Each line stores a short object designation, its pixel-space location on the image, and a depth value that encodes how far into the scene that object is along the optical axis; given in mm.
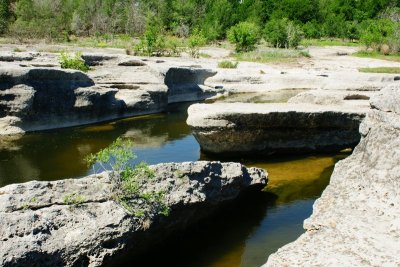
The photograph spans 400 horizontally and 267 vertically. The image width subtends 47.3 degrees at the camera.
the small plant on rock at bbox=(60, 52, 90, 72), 20722
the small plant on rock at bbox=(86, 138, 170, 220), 7145
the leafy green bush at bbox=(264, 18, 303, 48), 49884
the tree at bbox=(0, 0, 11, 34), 50906
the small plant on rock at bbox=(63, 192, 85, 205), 6812
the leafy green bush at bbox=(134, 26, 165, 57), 36375
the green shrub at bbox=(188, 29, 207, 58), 38994
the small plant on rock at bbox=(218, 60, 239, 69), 31047
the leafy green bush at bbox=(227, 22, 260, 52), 44312
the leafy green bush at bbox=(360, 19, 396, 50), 47250
